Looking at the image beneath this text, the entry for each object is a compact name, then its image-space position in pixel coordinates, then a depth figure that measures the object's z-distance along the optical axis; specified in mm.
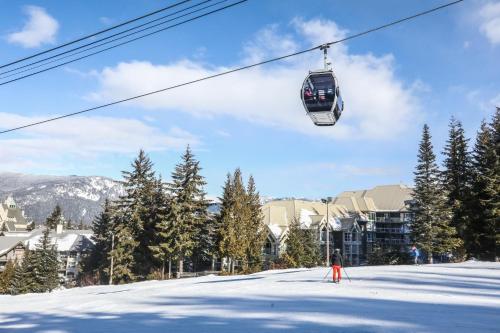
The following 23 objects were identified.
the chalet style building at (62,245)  81250
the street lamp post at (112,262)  51619
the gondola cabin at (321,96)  15906
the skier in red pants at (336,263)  21172
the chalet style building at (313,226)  70188
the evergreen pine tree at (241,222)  50938
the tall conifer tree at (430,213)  49875
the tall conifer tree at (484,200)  45812
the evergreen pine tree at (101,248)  57000
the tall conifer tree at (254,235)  54156
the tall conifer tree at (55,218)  105488
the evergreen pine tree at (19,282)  53781
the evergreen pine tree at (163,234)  49906
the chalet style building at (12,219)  144838
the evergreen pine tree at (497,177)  44572
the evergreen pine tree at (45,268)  55009
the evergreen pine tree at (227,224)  50469
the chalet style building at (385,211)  88375
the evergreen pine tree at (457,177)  50125
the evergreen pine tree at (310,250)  54344
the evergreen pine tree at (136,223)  52750
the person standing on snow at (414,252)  39750
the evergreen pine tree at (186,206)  50594
